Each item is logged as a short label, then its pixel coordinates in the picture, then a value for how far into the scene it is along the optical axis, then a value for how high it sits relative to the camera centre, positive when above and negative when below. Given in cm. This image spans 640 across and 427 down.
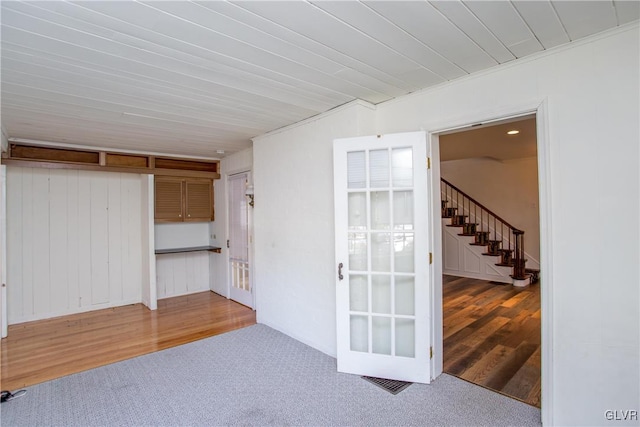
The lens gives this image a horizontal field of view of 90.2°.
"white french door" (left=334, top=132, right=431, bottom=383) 267 -38
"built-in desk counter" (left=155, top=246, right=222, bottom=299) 564 -100
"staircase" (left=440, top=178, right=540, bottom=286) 660 -67
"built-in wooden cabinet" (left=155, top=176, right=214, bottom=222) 531 +28
